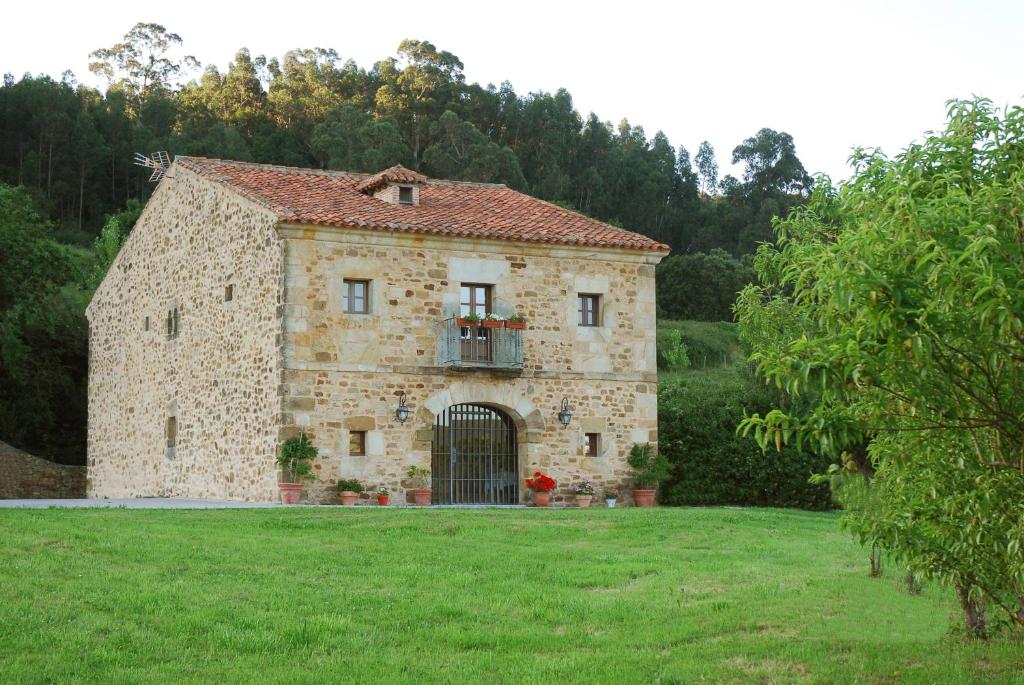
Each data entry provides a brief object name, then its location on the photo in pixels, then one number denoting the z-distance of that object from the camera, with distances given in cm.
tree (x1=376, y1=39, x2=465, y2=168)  6412
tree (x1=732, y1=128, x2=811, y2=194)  7563
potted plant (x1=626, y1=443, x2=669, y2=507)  2525
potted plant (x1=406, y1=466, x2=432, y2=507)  2334
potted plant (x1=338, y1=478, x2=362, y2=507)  2267
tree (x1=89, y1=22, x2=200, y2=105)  7631
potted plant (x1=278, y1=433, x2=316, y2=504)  2241
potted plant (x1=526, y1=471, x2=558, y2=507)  2427
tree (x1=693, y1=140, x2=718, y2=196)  8175
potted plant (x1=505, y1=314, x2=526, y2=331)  2431
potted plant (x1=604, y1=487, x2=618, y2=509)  2492
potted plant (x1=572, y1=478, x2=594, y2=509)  2469
